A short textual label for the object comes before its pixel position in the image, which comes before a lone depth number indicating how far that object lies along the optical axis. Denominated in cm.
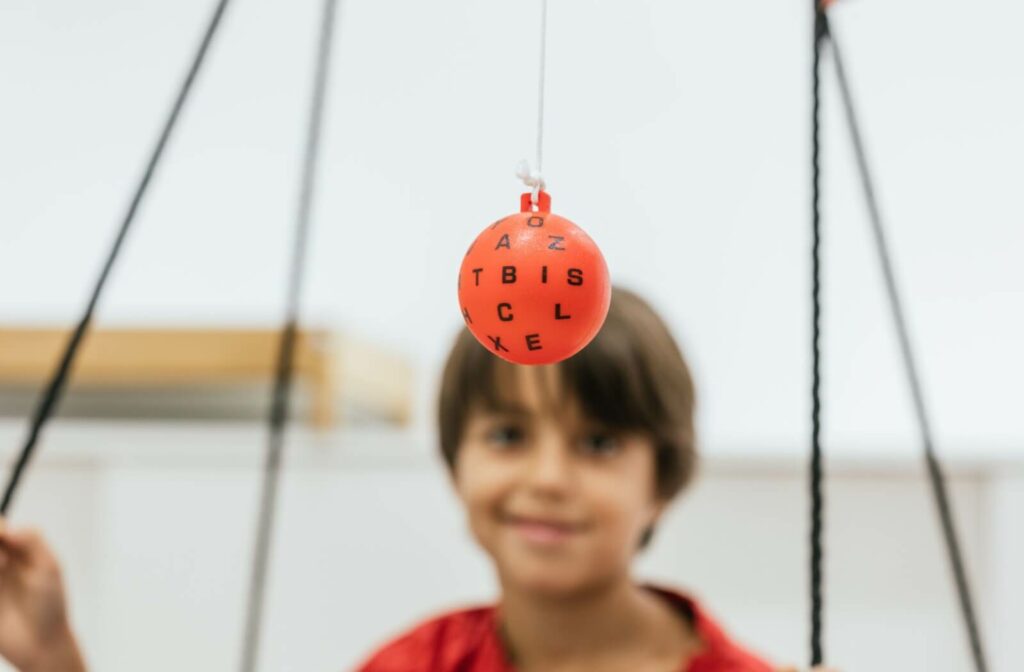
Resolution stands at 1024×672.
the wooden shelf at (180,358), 136
